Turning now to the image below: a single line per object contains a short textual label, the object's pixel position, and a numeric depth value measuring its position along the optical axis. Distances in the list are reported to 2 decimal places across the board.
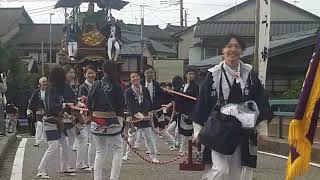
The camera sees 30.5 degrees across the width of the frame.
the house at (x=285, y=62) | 21.34
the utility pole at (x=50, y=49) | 64.25
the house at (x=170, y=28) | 86.71
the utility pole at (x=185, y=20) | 65.56
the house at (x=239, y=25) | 40.53
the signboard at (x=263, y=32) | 9.68
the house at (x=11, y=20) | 68.31
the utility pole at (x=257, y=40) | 10.33
